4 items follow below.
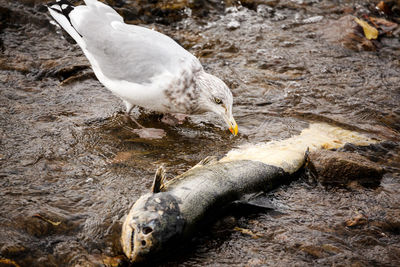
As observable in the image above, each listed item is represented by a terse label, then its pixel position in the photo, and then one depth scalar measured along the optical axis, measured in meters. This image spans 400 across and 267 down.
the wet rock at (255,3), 8.22
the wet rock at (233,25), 7.54
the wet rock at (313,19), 7.80
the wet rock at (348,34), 6.95
